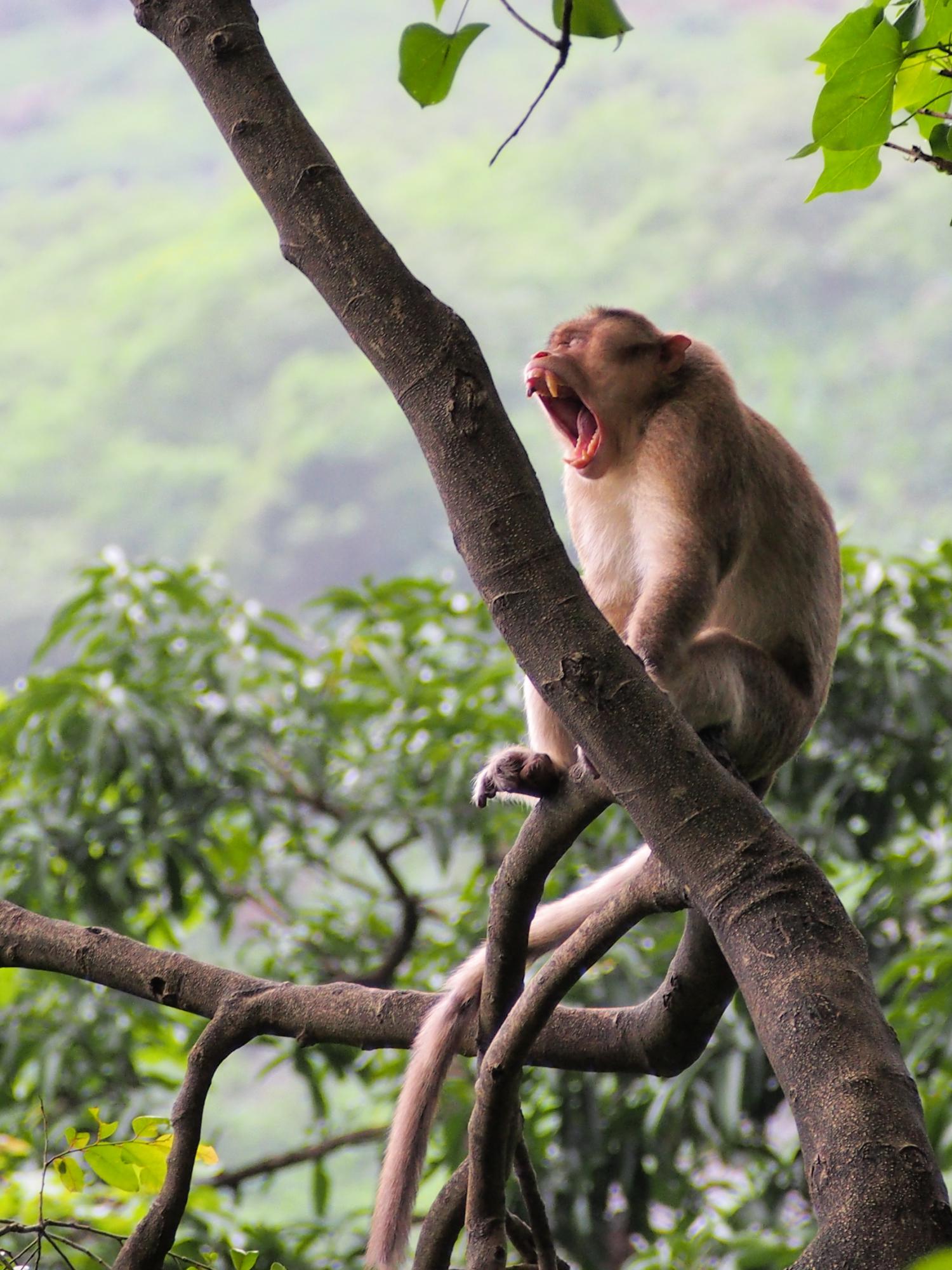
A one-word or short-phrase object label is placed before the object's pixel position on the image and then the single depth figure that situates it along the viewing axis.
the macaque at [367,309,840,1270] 9.80
